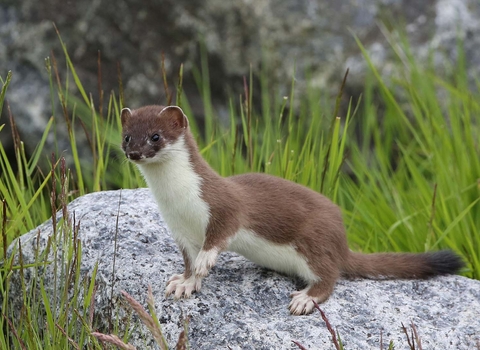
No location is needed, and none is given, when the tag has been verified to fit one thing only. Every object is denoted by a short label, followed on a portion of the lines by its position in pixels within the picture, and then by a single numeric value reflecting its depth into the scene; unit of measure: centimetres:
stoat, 578
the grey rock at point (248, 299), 554
